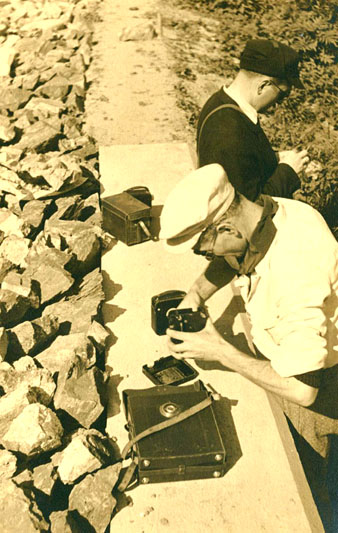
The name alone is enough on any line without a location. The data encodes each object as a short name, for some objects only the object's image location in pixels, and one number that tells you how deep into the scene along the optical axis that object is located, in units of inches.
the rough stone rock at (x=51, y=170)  237.9
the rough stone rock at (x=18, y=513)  121.4
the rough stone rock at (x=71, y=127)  286.5
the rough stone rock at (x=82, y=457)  130.4
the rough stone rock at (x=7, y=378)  155.4
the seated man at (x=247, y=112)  155.9
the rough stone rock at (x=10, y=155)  266.4
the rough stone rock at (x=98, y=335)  161.6
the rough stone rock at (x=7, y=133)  289.4
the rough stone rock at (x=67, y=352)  154.3
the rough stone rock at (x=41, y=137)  278.1
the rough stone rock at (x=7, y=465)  133.8
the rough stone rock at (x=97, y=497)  123.1
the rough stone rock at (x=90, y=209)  226.5
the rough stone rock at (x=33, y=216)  224.7
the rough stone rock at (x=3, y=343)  161.2
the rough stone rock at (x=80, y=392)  143.3
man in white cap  111.1
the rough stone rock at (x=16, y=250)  207.3
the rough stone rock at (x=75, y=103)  310.2
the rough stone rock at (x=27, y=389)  146.5
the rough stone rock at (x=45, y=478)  130.3
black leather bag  124.6
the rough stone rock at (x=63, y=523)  120.6
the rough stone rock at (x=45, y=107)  305.1
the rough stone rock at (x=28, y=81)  346.3
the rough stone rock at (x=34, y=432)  136.9
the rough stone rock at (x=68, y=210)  224.8
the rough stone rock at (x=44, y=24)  435.5
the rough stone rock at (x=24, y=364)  159.5
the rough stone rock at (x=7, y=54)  378.9
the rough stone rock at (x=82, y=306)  174.9
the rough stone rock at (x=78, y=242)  197.2
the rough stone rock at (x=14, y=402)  145.1
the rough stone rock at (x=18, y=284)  184.8
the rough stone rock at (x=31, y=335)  166.1
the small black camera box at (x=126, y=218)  197.8
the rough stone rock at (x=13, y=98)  324.8
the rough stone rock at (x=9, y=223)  223.8
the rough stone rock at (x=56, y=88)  326.3
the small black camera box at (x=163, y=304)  159.2
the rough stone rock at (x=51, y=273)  189.8
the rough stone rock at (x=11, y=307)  180.5
